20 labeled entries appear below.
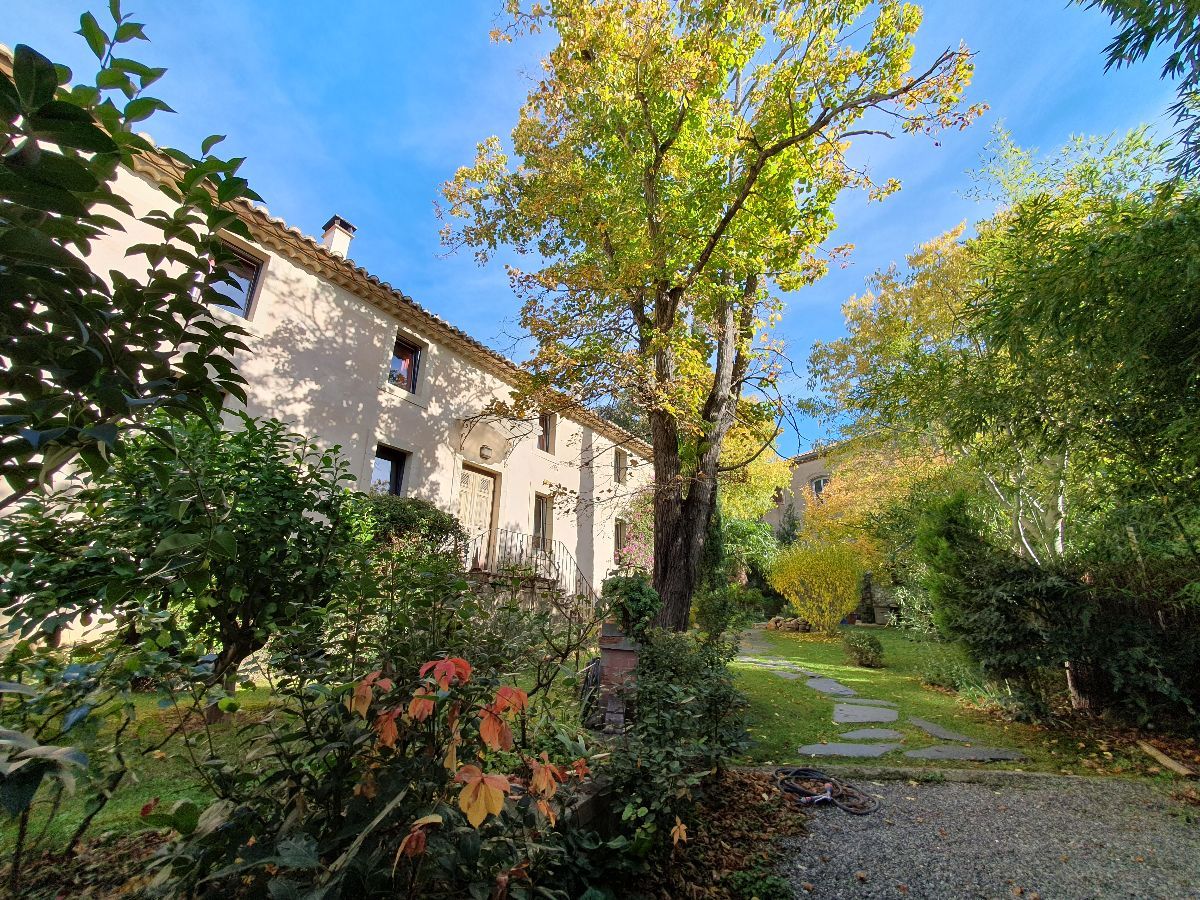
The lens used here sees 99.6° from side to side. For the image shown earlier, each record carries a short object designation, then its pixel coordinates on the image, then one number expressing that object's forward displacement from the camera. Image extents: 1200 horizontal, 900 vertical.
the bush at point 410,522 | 7.15
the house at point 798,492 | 20.90
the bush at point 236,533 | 1.94
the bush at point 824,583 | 12.46
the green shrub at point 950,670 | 5.70
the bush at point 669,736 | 2.34
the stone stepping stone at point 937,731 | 4.67
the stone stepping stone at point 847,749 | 4.24
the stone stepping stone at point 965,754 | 4.17
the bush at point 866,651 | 8.77
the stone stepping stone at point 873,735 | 4.65
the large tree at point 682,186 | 5.01
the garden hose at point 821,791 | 3.21
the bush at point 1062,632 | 4.49
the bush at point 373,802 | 1.04
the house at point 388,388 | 7.08
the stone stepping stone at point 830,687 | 6.41
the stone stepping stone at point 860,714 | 5.23
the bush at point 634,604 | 3.79
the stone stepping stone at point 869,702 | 5.88
